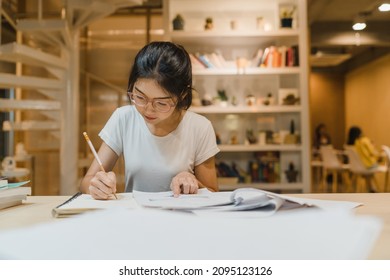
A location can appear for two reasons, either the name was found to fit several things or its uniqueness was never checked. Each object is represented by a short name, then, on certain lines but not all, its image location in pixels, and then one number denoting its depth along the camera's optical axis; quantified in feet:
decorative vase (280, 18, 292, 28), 10.00
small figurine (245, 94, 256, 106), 9.98
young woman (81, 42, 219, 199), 3.31
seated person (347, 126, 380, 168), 17.01
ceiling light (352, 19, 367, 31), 16.86
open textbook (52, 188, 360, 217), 2.08
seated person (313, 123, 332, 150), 22.85
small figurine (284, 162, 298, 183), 10.00
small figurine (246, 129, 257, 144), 10.17
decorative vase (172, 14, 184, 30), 10.03
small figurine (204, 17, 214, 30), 10.05
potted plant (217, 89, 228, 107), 10.01
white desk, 1.77
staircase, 8.14
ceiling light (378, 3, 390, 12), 14.56
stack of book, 2.59
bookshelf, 9.91
